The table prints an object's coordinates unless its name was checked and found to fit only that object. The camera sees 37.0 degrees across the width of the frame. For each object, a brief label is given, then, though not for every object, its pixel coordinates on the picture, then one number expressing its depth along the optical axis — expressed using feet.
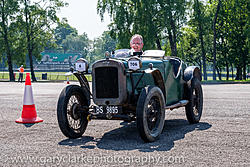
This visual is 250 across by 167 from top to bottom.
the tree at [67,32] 615.98
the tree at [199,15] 140.26
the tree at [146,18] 129.80
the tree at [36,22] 168.25
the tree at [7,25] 164.45
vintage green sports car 19.89
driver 25.05
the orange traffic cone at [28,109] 27.48
